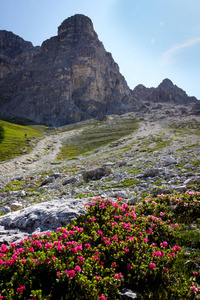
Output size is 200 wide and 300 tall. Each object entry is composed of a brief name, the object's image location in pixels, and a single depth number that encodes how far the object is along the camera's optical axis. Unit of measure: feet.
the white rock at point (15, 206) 47.52
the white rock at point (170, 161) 72.16
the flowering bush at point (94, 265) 14.67
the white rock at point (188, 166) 60.14
